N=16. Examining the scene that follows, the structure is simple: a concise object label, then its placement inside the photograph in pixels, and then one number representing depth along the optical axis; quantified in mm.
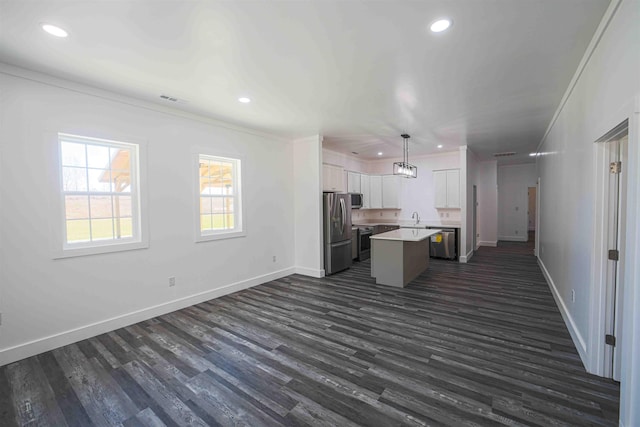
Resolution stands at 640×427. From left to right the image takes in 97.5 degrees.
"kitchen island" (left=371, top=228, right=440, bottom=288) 4824
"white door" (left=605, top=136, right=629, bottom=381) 2160
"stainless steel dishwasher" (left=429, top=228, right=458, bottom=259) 6949
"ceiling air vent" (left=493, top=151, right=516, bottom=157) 7615
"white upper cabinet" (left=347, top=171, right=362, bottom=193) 7367
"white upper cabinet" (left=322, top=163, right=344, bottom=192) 6016
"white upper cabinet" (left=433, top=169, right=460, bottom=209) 7336
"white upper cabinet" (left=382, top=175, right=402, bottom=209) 8172
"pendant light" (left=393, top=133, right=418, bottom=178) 5124
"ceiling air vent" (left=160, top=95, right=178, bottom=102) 3460
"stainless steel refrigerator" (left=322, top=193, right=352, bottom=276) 5707
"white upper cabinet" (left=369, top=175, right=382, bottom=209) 8211
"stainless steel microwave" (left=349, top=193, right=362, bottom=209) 7177
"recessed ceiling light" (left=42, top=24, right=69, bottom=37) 2086
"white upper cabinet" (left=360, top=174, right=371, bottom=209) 7926
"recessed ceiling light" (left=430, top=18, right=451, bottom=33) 2047
